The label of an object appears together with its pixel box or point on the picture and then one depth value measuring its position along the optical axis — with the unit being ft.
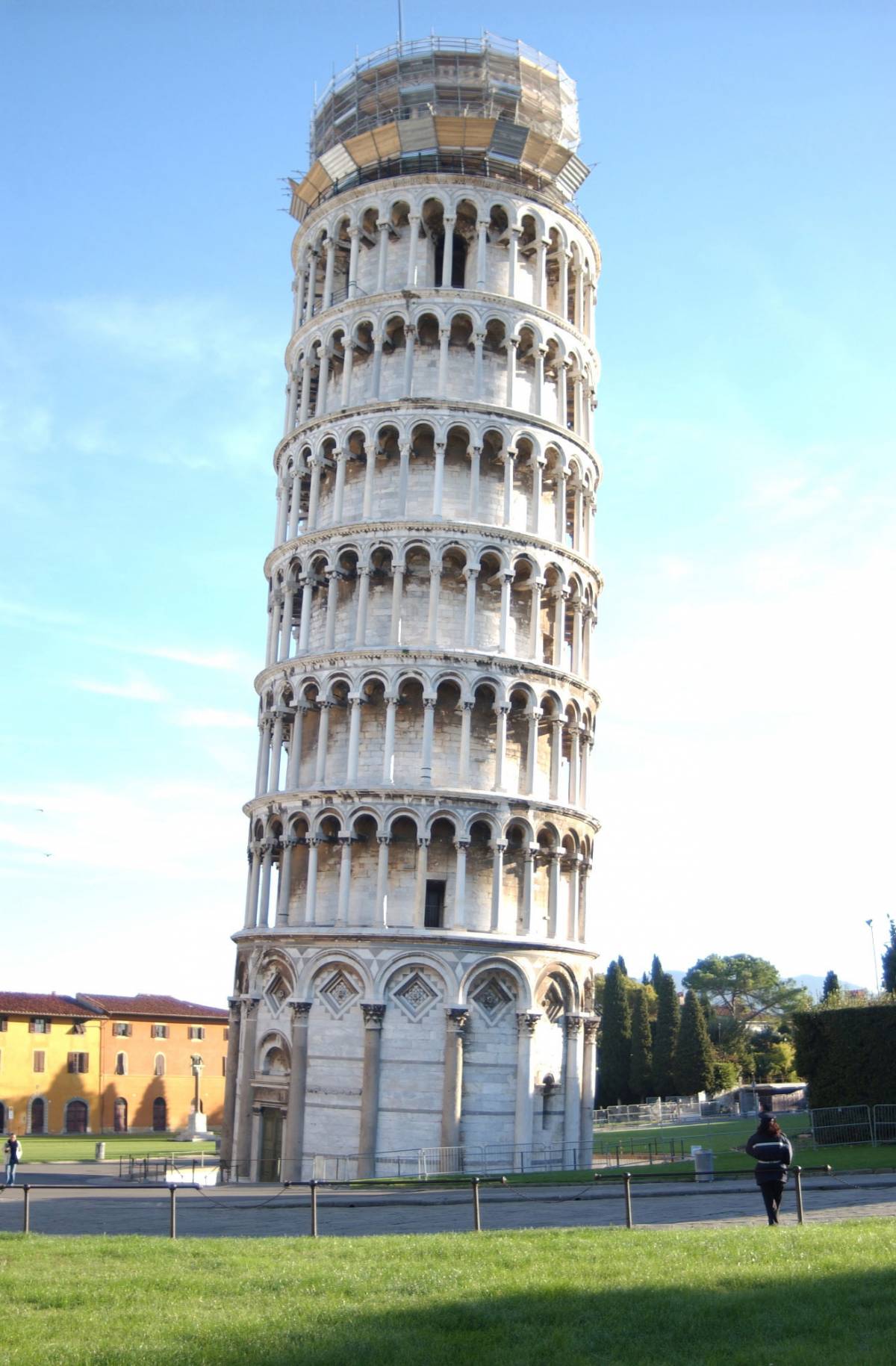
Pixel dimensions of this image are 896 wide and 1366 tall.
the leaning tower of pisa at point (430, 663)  132.98
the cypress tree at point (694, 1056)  260.62
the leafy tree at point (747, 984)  349.82
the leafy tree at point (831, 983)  286.25
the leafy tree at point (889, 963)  265.89
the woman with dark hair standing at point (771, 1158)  62.34
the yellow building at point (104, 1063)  281.13
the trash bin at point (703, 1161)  96.17
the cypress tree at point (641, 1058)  267.80
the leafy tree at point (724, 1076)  265.13
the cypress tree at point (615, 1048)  272.31
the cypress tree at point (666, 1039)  265.13
